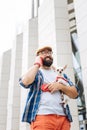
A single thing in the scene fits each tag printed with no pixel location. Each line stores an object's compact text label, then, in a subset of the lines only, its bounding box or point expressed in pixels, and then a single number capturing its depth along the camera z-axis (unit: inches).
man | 78.9
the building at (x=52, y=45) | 209.6
